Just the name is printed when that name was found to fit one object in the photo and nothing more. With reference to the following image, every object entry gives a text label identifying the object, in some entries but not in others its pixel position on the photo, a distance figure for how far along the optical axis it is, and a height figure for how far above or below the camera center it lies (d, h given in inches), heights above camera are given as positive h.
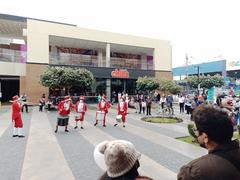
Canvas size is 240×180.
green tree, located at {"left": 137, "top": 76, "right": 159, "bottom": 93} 768.6 +21.4
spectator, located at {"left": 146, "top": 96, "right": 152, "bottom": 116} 523.8 -41.4
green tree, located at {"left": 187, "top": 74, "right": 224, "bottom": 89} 985.3 +45.7
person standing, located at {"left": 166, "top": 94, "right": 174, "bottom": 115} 549.9 -39.9
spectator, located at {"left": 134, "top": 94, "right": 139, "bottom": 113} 665.3 -53.8
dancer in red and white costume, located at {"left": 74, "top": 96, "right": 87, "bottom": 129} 345.7 -37.7
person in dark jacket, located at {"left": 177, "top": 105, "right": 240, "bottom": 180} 52.4 -18.6
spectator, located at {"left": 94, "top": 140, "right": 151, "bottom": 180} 56.5 -23.0
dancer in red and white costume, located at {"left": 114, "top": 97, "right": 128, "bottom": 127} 374.3 -40.3
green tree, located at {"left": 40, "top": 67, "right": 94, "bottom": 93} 603.2 +35.4
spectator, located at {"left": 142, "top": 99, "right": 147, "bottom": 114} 551.8 -46.7
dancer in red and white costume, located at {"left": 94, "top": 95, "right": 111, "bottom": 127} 364.9 -33.4
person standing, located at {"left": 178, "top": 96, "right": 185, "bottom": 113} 591.2 -44.3
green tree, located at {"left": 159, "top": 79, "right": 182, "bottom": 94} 753.9 +12.8
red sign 852.9 +74.8
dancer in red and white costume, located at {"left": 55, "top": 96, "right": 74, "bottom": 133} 315.0 -34.6
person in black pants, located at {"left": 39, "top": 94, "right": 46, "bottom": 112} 583.8 -54.5
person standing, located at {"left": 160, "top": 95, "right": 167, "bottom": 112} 566.2 -41.0
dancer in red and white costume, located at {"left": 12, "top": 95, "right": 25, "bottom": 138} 280.0 -42.2
